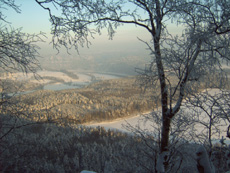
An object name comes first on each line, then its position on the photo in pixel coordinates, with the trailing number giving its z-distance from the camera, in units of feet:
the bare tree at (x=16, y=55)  8.59
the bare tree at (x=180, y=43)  9.69
